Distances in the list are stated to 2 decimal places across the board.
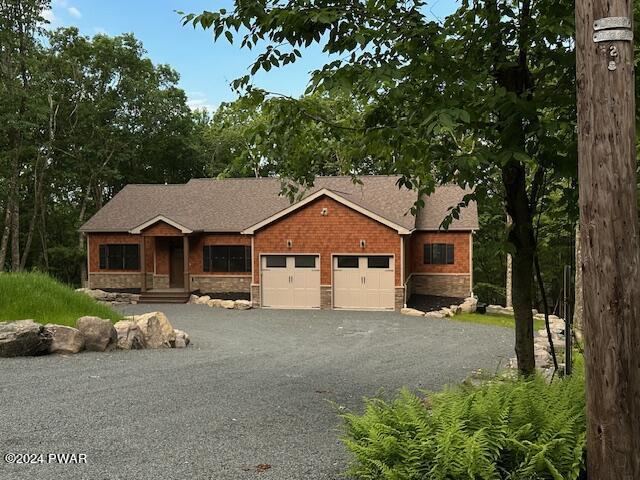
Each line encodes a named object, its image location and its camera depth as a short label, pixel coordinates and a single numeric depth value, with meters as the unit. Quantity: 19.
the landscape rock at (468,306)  21.22
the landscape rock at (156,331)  12.35
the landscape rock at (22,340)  10.42
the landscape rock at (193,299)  23.28
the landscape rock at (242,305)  21.66
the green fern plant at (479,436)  3.29
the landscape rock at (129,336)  11.79
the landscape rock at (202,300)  22.79
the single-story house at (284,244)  21.58
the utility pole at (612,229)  2.82
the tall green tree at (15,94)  25.95
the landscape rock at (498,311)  22.22
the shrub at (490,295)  34.13
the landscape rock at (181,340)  12.80
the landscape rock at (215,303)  22.11
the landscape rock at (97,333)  11.29
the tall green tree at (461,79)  4.06
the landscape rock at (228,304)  21.76
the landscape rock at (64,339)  10.84
